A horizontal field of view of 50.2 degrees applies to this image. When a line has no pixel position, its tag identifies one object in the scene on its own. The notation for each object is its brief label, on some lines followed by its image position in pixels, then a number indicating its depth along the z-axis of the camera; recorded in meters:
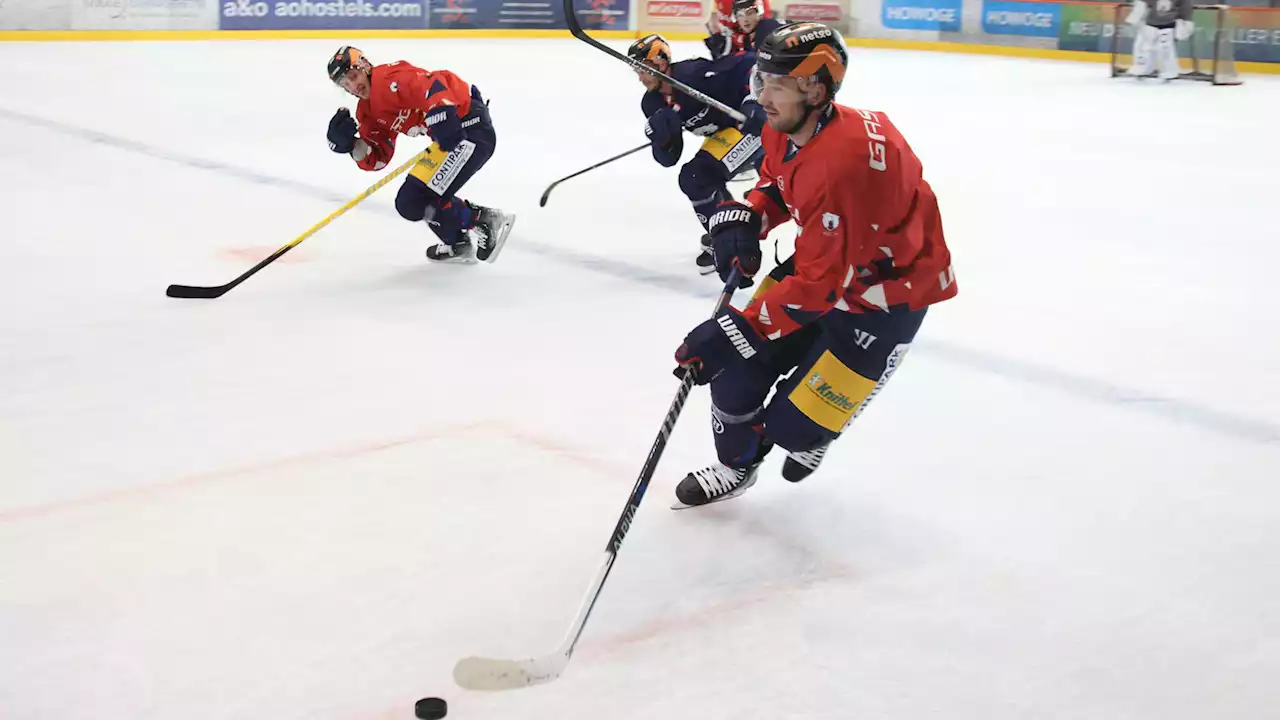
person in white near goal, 12.85
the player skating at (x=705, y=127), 4.87
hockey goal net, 12.96
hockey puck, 1.91
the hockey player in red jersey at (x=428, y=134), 4.77
